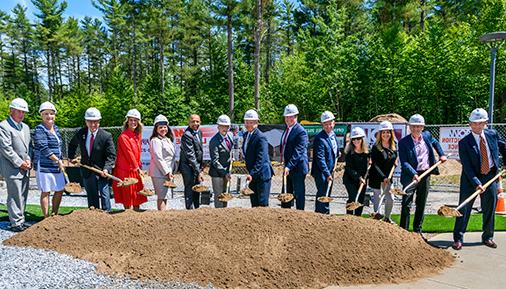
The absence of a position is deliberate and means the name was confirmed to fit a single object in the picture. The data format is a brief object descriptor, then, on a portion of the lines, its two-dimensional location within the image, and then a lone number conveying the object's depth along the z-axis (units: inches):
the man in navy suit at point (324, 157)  253.9
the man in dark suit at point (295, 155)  253.4
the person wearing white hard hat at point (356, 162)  252.5
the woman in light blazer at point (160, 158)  260.1
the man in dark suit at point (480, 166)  229.8
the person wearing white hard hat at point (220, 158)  267.7
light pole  431.2
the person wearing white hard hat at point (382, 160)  247.0
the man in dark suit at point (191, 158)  277.9
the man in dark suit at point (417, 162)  238.5
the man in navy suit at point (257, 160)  253.4
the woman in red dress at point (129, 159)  256.1
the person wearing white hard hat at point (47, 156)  253.1
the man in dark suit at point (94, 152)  259.6
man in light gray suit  245.9
